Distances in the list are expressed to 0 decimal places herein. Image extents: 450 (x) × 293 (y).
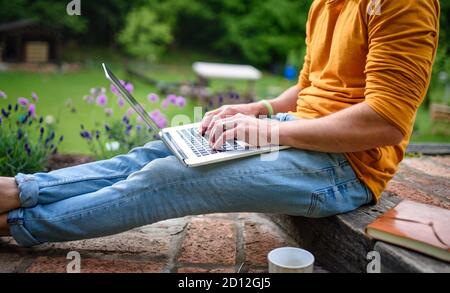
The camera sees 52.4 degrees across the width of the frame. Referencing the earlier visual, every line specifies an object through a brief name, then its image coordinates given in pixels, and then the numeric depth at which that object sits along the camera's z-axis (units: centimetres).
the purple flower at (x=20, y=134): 202
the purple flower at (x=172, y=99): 248
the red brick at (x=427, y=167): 193
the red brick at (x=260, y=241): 138
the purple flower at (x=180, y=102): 253
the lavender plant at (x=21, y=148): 200
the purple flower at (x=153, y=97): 243
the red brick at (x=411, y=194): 148
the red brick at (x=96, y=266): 124
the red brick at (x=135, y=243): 138
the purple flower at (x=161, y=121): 239
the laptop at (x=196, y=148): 116
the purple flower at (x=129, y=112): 235
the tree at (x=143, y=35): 1141
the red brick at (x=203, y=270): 127
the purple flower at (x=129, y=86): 222
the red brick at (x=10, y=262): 124
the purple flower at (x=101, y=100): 224
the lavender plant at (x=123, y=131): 225
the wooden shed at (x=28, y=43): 934
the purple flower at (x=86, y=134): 212
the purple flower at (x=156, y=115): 240
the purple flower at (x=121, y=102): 232
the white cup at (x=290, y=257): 112
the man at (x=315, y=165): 109
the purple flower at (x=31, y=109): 209
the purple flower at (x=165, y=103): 242
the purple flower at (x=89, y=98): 235
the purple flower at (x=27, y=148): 199
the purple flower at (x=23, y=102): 208
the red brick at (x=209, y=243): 136
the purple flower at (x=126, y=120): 222
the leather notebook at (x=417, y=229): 102
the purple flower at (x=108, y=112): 232
